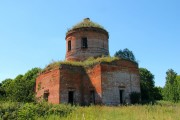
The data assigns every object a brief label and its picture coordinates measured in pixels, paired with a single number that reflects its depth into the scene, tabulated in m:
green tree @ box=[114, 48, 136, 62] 36.99
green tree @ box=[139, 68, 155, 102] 40.90
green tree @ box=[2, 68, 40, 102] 20.84
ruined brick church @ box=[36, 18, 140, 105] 21.47
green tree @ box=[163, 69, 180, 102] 39.34
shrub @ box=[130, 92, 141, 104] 22.43
